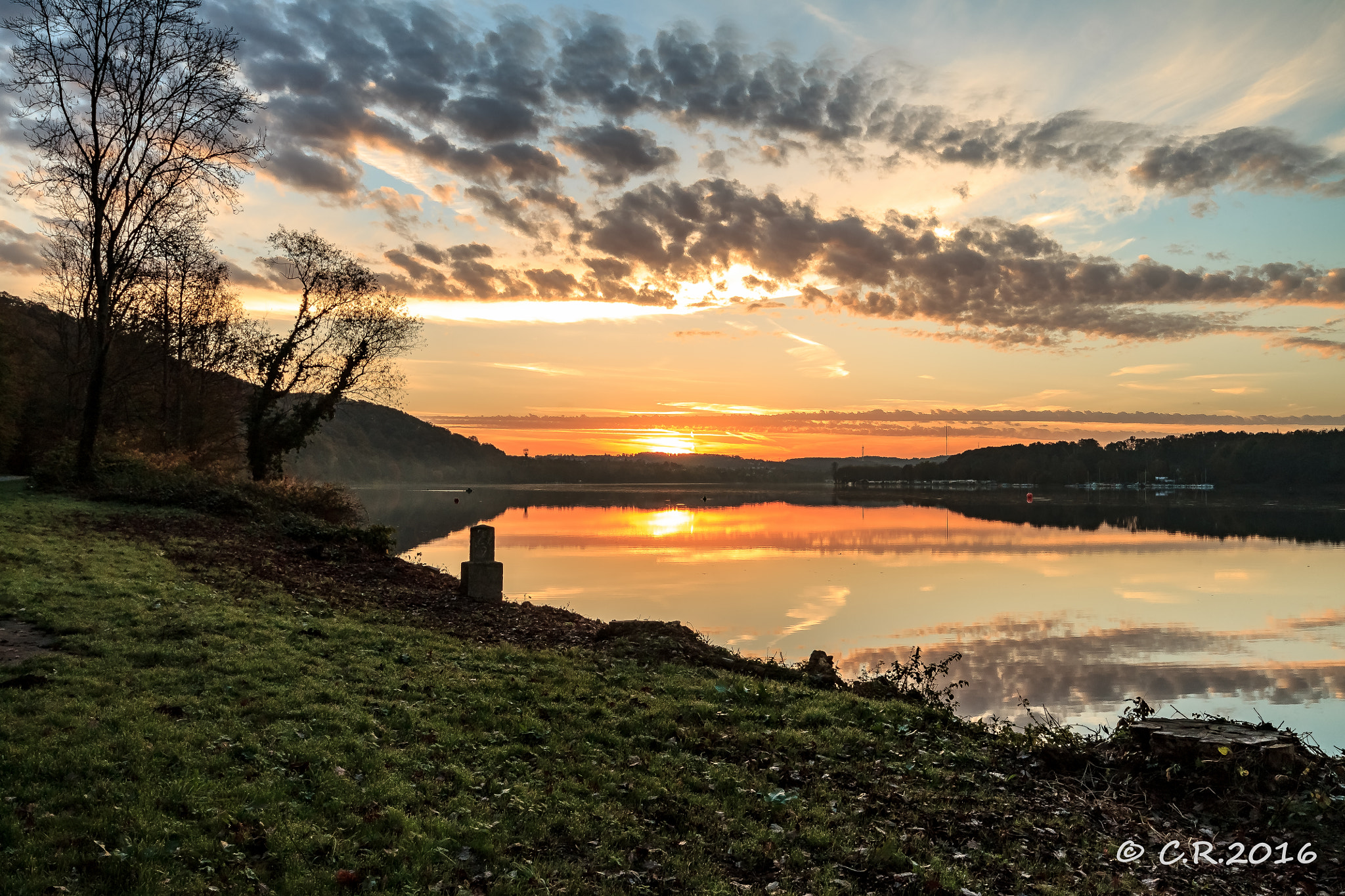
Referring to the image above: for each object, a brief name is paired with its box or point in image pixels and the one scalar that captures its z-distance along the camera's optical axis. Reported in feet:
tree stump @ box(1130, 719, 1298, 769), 29.07
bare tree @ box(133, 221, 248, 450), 128.06
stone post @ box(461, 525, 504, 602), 64.44
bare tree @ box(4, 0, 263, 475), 82.12
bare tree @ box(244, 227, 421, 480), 122.72
